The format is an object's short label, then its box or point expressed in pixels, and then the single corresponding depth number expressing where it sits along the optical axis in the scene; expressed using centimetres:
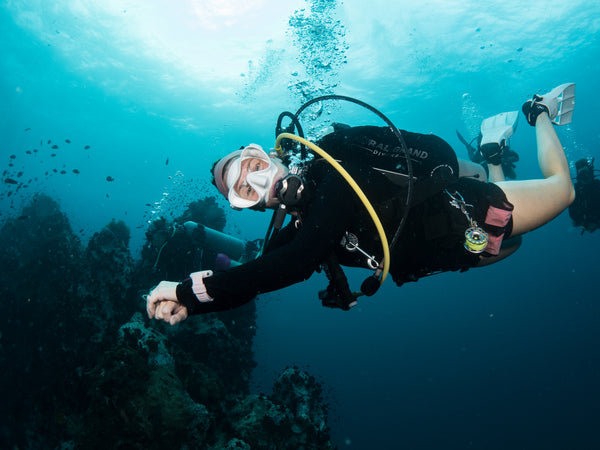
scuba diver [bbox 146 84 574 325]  183
